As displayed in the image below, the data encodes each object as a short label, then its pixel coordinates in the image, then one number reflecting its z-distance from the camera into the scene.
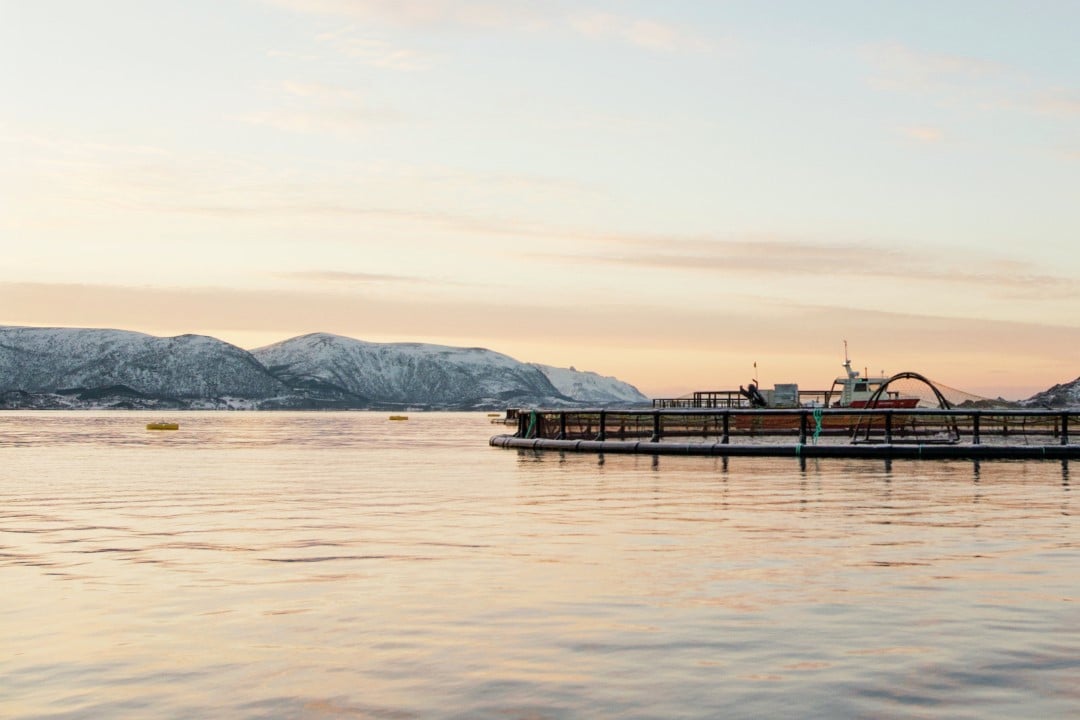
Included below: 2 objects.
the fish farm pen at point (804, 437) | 47.69
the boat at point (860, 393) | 77.31
